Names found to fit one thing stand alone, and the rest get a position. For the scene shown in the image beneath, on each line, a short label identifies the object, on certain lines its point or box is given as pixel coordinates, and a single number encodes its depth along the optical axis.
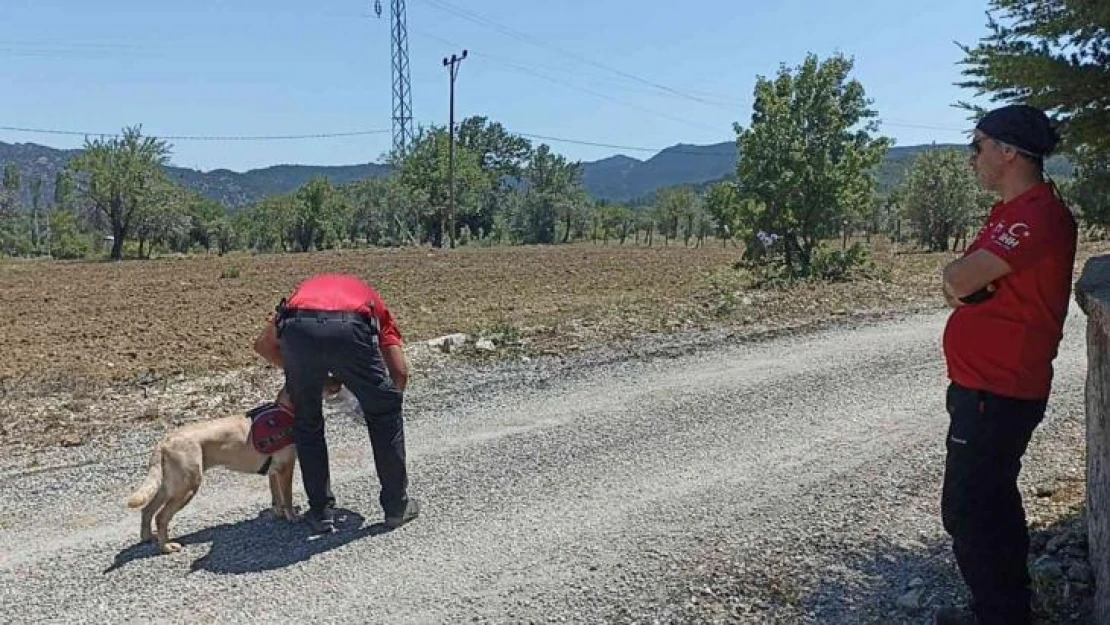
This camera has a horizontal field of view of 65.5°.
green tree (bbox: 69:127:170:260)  59.19
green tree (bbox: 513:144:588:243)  80.31
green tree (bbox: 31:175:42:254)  95.57
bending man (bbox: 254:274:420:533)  4.47
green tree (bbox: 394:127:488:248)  67.75
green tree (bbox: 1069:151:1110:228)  3.27
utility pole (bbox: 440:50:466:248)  47.94
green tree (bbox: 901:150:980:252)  38.97
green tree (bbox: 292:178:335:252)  77.19
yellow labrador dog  4.50
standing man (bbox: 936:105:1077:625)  2.88
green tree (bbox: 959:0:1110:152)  3.20
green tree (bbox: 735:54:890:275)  15.86
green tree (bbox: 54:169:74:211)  60.16
